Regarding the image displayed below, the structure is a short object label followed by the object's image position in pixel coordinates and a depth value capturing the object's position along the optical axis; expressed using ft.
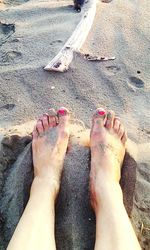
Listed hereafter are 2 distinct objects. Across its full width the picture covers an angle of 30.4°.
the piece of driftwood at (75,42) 6.83
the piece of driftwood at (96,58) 7.07
